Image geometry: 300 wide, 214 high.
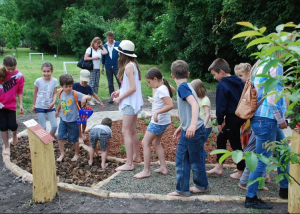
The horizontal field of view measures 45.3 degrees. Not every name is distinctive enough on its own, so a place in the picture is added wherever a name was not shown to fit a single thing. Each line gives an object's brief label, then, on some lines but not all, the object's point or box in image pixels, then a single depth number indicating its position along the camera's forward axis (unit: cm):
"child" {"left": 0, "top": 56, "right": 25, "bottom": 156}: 601
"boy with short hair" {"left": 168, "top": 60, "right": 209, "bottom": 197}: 406
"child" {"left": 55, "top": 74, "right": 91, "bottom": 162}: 586
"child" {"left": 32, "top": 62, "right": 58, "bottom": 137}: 617
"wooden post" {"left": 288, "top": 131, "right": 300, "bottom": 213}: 365
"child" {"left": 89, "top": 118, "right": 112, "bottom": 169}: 557
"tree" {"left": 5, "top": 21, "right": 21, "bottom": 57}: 4338
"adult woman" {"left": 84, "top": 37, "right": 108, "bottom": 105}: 1027
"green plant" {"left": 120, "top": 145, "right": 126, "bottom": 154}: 621
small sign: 410
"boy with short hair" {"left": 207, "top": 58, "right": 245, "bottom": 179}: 475
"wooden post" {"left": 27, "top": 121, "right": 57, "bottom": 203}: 413
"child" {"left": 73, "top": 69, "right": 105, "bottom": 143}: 667
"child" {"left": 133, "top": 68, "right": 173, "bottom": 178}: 477
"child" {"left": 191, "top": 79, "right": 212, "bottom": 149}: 525
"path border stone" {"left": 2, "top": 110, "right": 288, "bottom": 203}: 416
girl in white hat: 509
